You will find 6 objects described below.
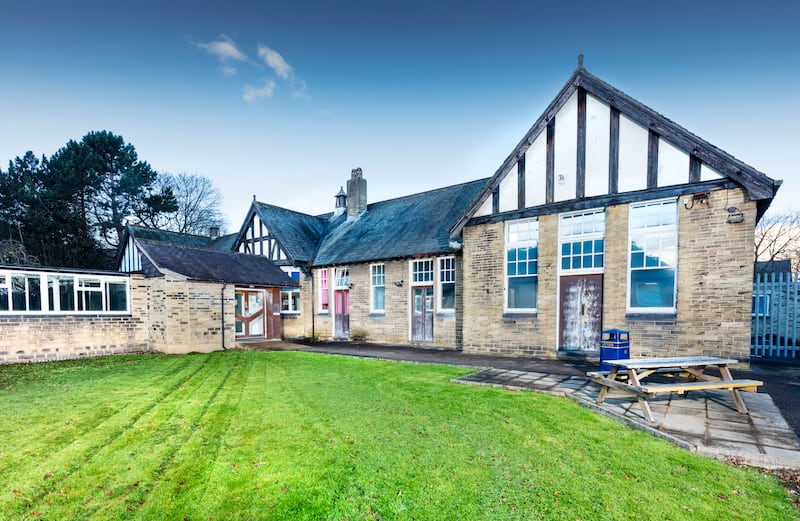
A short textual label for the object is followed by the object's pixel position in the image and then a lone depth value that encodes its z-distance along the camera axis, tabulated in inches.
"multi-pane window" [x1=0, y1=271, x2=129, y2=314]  439.8
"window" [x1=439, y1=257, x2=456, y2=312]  548.4
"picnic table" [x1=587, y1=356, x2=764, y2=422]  193.5
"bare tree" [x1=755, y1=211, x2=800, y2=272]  1141.7
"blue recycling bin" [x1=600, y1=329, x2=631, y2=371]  284.7
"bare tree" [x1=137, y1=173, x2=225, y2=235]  1540.4
